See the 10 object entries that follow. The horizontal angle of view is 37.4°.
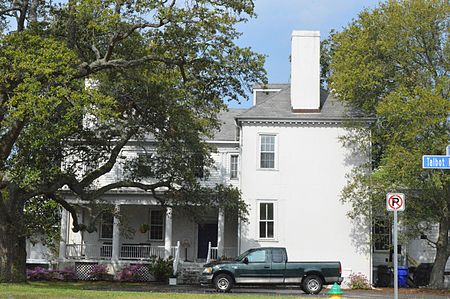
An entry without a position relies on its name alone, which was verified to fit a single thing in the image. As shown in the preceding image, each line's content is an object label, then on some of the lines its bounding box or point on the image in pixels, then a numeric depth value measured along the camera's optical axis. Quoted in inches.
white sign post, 623.8
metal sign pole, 589.7
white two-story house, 1261.1
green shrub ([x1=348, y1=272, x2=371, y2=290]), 1214.3
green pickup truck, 984.9
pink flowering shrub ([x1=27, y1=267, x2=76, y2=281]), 1289.4
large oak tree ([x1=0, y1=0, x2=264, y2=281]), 826.2
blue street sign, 615.1
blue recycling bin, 1287.9
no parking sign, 624.1
